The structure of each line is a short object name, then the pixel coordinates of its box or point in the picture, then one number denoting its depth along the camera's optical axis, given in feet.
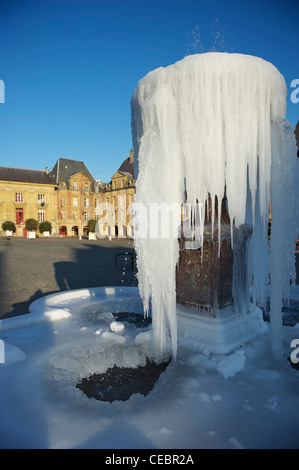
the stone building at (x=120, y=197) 142.41
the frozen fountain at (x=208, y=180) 12.17
